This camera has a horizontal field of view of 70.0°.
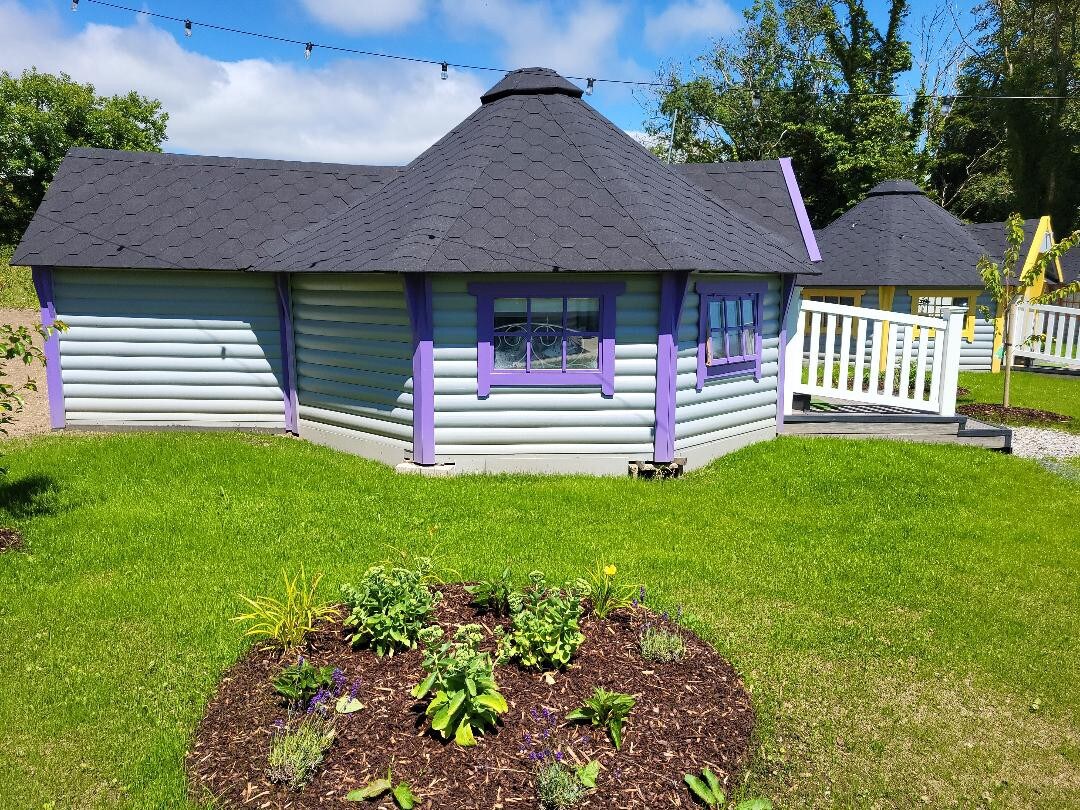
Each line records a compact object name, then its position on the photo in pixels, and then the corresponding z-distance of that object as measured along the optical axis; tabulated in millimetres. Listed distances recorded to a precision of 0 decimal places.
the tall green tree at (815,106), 30875
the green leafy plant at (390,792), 3439
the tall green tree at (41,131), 37500
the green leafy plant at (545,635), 4461
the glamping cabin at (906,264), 19625
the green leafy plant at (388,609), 4664
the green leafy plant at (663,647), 4695
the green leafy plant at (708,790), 3564
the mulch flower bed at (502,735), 3592
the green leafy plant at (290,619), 4734
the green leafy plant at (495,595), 5055
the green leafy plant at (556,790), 3463
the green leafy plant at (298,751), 3594
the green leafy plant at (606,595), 5160
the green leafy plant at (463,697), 3838
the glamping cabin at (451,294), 9125
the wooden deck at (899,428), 11391
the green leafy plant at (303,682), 4113
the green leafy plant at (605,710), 3979
